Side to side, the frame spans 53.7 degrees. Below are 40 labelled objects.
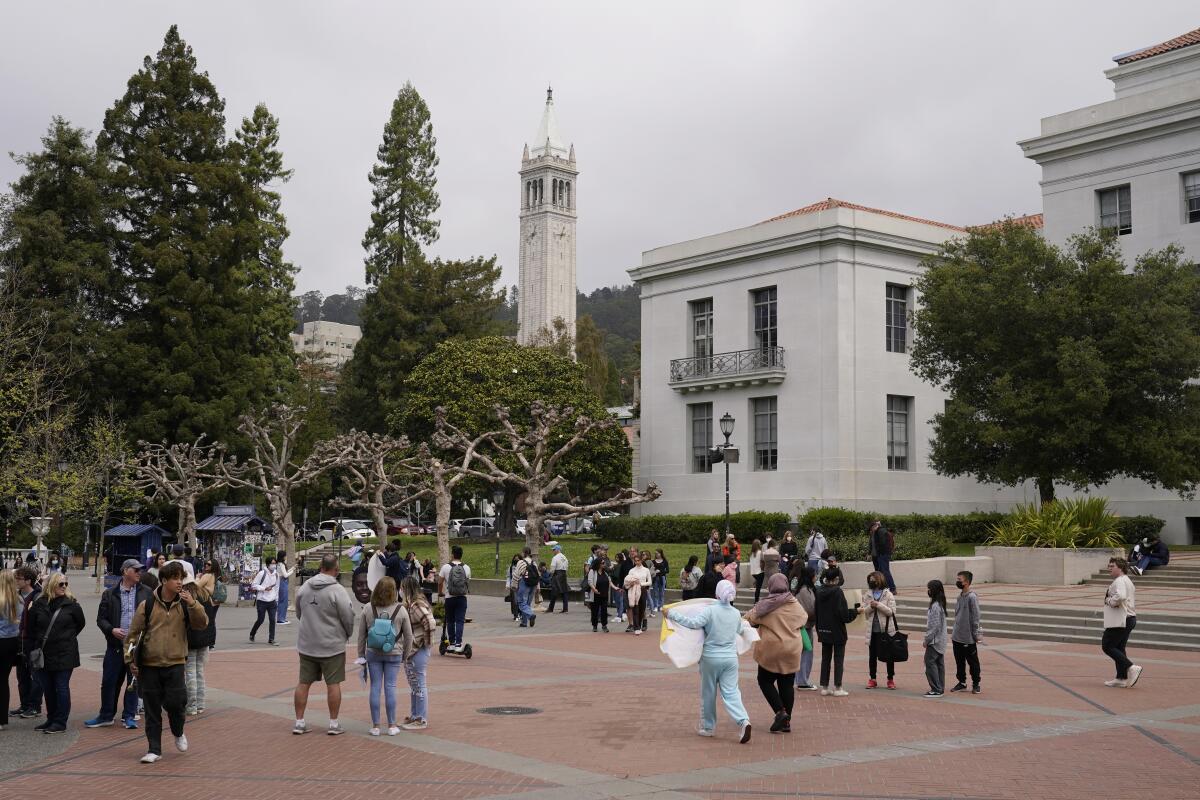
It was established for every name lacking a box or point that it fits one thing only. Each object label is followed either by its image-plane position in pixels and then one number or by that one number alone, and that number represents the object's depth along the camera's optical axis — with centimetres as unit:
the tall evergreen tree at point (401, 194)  6725
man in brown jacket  1022
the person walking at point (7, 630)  1165
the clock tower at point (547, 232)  11894
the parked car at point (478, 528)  6750
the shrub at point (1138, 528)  3432
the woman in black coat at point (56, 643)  1148
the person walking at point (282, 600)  2486
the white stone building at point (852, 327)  3747
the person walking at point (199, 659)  1203
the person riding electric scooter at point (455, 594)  1897
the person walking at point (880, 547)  2598
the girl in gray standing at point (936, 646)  1410
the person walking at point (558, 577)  2766
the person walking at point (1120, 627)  1485
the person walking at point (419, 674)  1170
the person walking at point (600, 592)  2330
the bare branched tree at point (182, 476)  3984
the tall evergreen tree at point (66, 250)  4478
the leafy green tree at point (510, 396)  4775
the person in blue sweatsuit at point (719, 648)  1111
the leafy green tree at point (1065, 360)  3061
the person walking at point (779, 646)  1159
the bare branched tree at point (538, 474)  3562
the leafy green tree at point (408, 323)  5897
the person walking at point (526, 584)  2403
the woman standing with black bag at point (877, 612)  1428
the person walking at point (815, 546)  2745
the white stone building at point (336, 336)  16162
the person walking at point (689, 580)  2423
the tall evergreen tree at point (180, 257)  4691
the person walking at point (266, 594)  2073
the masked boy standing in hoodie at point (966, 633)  1434
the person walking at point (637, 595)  2306
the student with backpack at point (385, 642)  1123
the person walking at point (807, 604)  1425
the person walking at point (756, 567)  2510
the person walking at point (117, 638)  1188
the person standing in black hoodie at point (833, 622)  1405
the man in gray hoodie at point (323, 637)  1112
